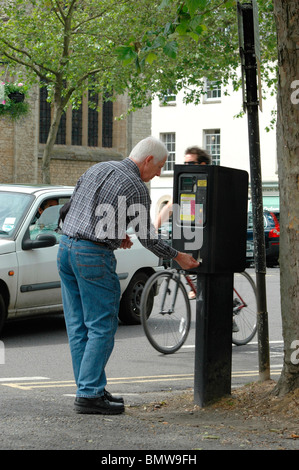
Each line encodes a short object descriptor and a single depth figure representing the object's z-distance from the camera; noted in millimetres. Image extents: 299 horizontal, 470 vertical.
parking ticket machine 6348
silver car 10594
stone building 45156
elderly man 6074
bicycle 9766
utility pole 7008
